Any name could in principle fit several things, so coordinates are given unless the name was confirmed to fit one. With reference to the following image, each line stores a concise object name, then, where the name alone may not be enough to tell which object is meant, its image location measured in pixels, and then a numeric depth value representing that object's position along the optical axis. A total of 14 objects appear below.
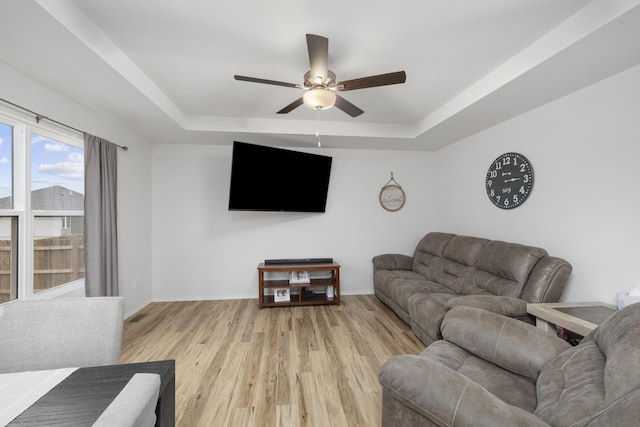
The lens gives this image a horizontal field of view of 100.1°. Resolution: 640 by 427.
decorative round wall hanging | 4.32
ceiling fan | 1.77
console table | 3.63
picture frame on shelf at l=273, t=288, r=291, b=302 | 3.73
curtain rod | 1.91
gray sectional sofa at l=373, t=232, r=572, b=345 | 2.20
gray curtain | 2.55
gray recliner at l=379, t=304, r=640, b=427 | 0.87
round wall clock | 2.75
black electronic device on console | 3.92
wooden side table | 1.73
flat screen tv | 3.41
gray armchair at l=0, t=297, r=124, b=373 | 1.16
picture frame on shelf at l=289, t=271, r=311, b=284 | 3.79
